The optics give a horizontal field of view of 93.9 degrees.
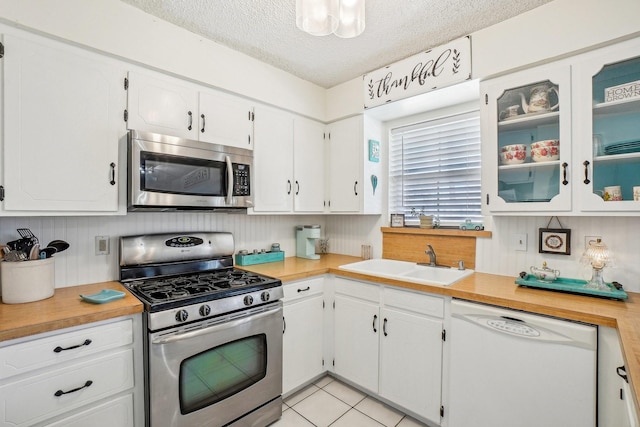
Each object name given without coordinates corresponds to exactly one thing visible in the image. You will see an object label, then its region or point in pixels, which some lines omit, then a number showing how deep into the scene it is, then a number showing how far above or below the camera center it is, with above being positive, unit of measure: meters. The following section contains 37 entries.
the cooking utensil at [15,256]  1.43 -0.21
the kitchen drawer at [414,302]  1.83 -0.58
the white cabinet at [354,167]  2.67 +0.42
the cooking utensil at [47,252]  1.52 -0.20
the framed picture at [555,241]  1.84 -0.18
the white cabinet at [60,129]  1.42 +0.43
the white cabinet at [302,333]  2.14 -0.90
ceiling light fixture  1.25 +0.84
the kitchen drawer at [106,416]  1.30 -0.92
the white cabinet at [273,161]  2.40 +0.43
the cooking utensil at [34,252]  1.48 -0.20
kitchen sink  2.05 -0.46
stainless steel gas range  1.48 -0.67
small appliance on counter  2.81 -0.27
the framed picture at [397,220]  2.73 -0.07
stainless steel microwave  1.71 +0.24
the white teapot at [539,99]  1.74 +0.67
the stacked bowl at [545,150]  1.74 +0.36
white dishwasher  1.35 -0.79
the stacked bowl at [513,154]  1.86 +0.36
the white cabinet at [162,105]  1.77 +0.67
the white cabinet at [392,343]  1.86 -0.91
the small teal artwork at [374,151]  2.72 +0.57
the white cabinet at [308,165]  2.68 +0.44
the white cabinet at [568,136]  1.53 +0.43
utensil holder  1.42 -0.33
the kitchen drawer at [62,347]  1.16 -0.57
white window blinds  2.40 +0.37
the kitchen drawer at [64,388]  1.17 -0.75
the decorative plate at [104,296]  1.45 -0.42
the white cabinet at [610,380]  1.25 -0.72
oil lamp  1.61 -0.27
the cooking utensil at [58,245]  1.58 -0.17
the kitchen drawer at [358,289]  2.14 -0.58
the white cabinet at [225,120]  2.07 +0.67
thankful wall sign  2.00 +1.02
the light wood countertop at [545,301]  1.08 -0.45
